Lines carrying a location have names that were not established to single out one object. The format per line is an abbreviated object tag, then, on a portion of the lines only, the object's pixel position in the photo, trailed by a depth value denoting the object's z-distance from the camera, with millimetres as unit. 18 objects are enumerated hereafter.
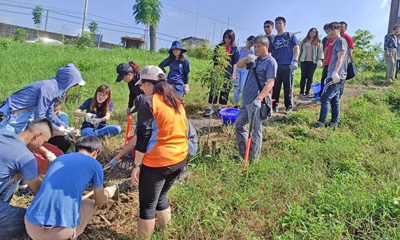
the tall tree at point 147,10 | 9275
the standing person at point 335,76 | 4176
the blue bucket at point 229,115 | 4680
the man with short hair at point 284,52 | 5133
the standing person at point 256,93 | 3246
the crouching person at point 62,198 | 1928
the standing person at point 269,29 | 5359
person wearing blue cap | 4741
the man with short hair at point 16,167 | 2100
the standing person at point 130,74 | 4184
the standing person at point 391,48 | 7676
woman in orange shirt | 2047
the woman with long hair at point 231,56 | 5148
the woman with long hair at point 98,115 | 4516
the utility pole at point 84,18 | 23483
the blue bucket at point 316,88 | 6469
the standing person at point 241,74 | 5730
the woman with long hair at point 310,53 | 6512
